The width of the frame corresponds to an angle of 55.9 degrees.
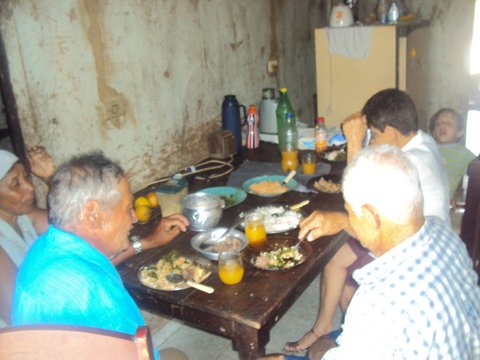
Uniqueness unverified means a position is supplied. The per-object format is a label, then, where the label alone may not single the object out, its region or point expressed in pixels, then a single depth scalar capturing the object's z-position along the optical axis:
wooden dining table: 1.56
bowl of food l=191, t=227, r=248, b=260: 1.94
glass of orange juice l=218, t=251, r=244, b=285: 1.71
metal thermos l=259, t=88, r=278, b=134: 3.73
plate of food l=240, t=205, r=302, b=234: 2.16
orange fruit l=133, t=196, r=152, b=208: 2.35
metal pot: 2.14
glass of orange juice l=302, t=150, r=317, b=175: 2.86
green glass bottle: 3.53
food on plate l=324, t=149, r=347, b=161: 3.16
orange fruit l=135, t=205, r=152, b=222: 2.32
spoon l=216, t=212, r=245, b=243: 2.05
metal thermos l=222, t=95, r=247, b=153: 3.46
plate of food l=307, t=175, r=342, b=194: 2.54
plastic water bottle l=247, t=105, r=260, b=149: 3.51
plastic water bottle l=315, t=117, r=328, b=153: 3.39
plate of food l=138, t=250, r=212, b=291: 1.75
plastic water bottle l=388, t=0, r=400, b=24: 4.38
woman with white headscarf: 1.72
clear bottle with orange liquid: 2.94
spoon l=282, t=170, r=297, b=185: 2.64
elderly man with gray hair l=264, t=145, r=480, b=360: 1.18
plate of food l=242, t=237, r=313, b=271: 1.86
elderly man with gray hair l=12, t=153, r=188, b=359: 1.22
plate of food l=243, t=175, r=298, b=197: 2.56
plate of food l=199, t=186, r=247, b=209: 2.47
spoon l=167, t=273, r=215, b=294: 1.68
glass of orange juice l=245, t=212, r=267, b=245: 2.03
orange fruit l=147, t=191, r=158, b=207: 2.47
